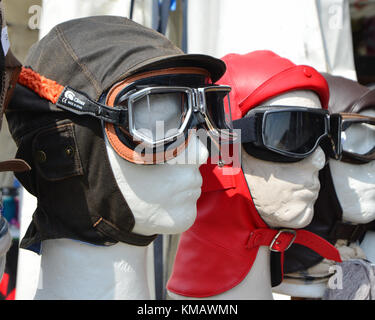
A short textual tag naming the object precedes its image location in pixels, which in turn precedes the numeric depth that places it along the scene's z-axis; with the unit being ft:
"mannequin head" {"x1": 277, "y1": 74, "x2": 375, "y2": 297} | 8.26
